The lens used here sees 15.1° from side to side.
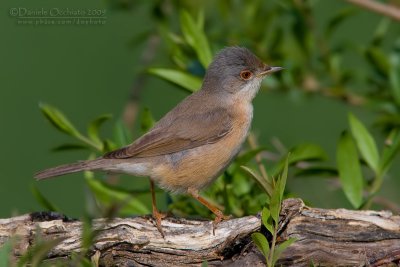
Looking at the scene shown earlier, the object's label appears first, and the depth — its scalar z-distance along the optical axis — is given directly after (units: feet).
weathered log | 23.89
